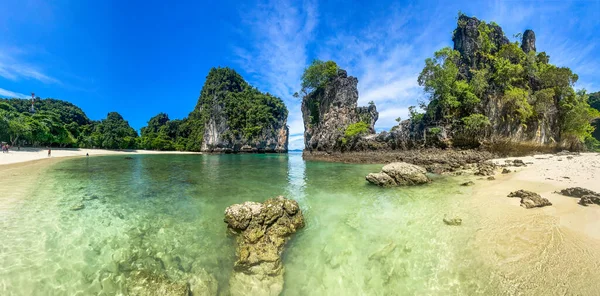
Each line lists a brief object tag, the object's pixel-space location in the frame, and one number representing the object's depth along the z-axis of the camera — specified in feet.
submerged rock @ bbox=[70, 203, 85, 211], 23.94
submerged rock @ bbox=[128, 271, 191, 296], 11.54
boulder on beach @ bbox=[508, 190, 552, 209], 21.54
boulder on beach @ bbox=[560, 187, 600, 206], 20.29
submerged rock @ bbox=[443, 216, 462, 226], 19.20
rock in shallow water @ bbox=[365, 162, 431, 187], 37.55
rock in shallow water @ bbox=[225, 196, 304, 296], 12.69
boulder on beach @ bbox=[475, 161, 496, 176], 43.96
